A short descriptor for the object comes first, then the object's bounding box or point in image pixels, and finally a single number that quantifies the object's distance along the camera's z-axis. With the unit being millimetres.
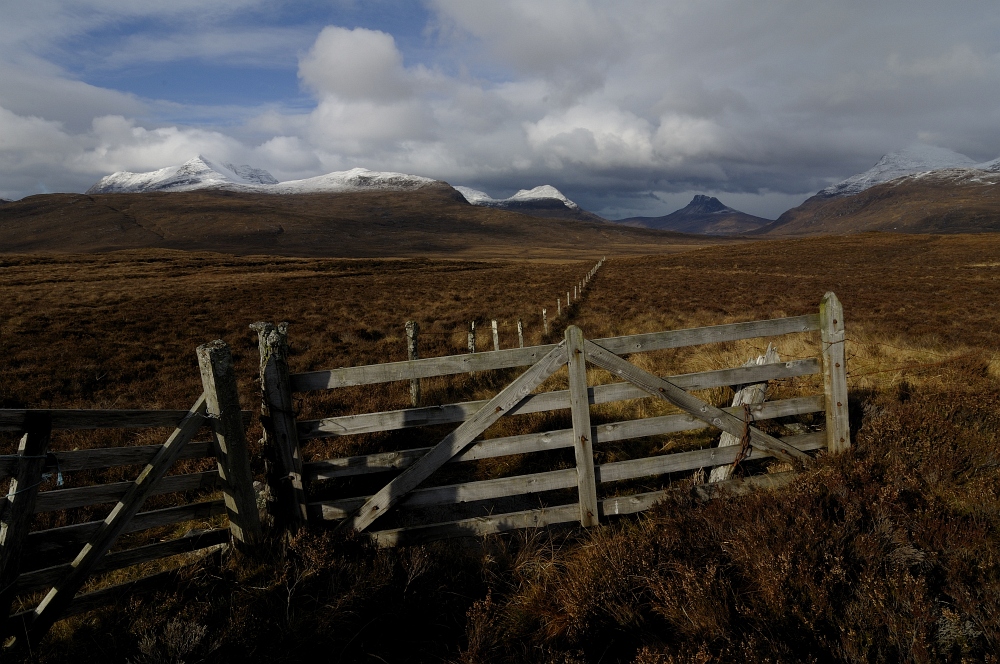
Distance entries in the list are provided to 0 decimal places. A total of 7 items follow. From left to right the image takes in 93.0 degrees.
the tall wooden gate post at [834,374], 4797
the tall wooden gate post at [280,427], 3910
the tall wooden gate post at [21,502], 2818
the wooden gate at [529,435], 4086
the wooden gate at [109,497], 2873
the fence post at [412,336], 9938
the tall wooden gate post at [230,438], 3664
